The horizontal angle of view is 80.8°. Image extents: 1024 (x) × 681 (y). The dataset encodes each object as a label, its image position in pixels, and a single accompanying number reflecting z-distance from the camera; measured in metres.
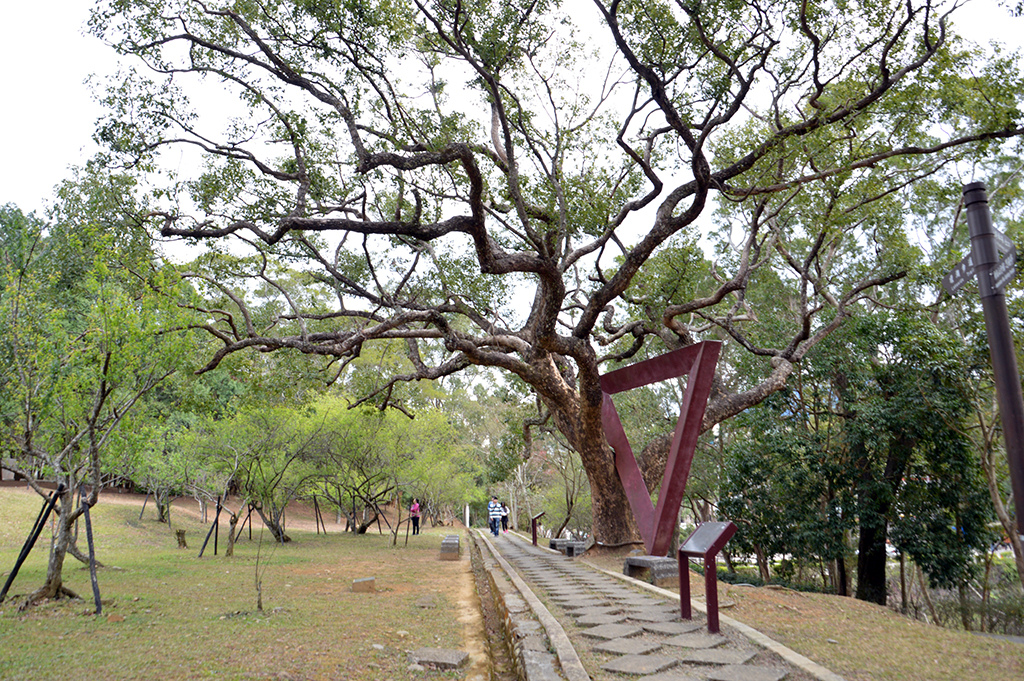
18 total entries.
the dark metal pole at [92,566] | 7.11
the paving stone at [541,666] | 4.19
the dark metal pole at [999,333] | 3.13
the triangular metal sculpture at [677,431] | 8.49
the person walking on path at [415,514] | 24.59
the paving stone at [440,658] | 5.43
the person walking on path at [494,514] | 26.03
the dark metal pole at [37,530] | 7.32
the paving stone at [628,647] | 4.75
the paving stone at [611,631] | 5.32
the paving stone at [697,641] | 4.84
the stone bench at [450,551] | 15.93
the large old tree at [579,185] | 8.12
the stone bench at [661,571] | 8.27
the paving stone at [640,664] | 4.24
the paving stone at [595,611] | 6.37
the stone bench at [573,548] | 13.83
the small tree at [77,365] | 7.38
